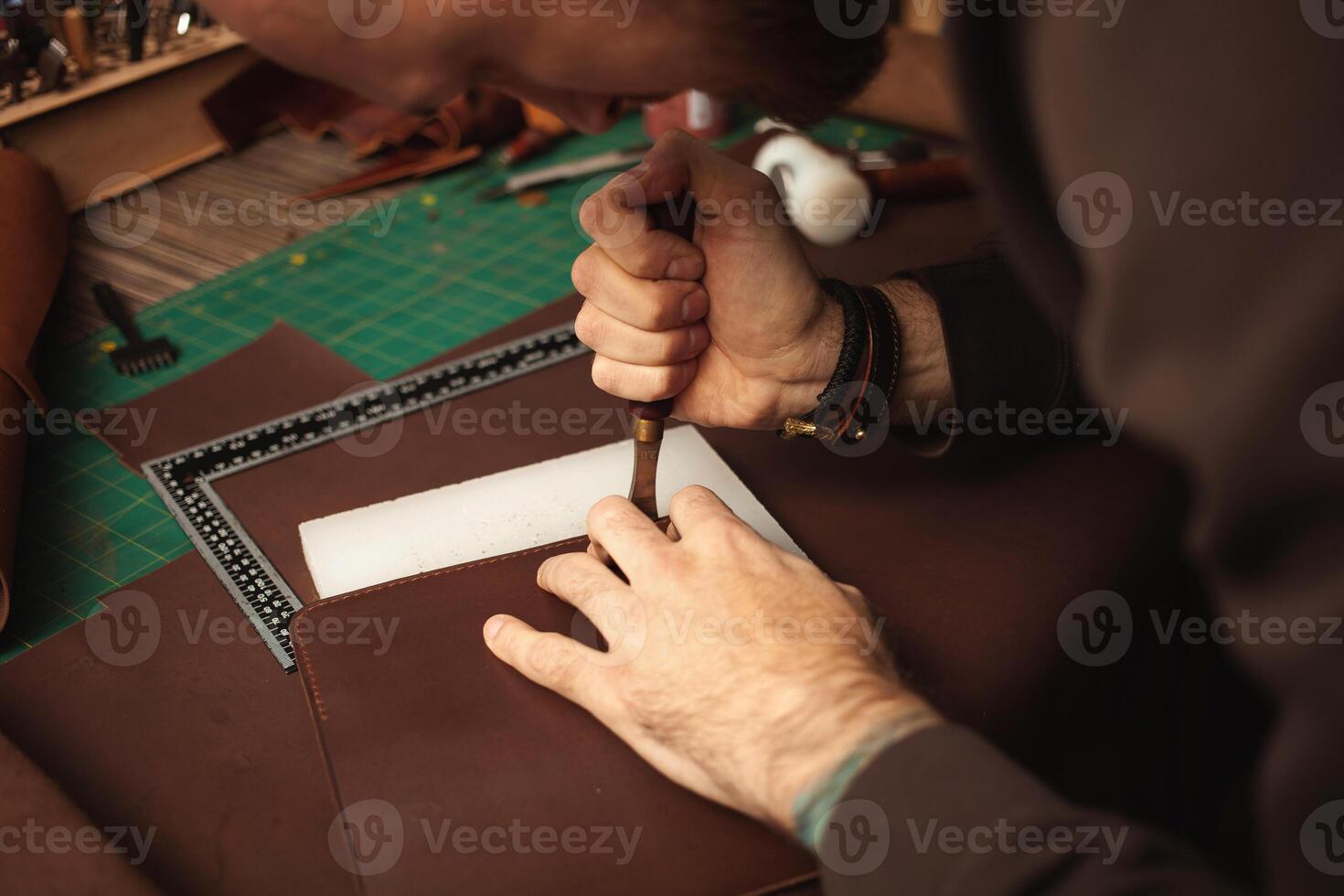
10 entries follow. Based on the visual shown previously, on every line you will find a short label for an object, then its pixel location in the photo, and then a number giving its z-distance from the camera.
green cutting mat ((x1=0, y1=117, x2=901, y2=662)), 1.23
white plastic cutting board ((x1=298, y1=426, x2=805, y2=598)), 1.13
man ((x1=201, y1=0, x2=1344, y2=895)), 0.53
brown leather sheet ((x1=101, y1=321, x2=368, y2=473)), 1.39
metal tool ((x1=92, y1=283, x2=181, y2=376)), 1.57
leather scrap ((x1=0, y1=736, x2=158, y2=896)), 0.80
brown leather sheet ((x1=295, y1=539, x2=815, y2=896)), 0.80
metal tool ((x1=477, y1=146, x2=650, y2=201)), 2.06
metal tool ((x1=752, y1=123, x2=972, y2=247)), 1.67
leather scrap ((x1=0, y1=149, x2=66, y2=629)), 1.23
